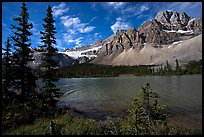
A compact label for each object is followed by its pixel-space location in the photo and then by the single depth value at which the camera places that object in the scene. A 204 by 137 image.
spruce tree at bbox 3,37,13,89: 17.77
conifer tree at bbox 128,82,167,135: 11.64
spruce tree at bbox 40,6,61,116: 20.02
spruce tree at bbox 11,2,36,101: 19.28
